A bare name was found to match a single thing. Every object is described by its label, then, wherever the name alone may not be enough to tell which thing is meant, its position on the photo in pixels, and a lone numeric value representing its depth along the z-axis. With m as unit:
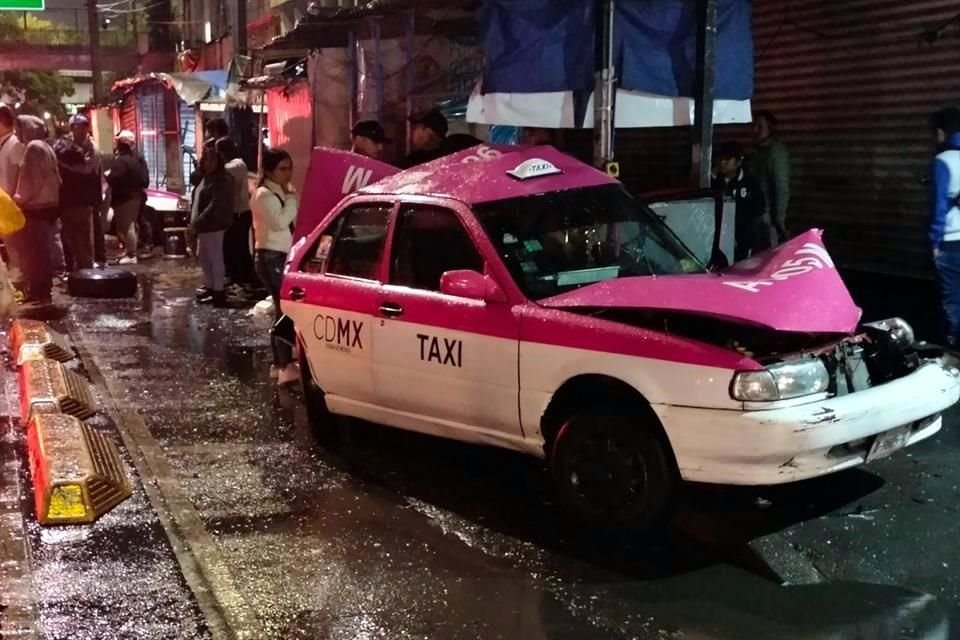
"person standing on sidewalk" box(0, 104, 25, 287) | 11.27
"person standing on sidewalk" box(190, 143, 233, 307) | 12.12
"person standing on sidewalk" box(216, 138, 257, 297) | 12.80
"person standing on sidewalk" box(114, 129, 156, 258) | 19.19
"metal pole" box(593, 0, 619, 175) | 8.23
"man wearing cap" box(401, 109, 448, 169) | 8.74
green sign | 17.28
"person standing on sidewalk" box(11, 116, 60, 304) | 11.81
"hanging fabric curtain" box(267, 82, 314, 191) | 13.24
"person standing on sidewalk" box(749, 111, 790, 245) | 9.76
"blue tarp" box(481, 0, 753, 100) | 8.53
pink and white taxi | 4.78
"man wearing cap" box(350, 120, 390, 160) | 9.09
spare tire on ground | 13.21
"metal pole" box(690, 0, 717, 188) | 8.48
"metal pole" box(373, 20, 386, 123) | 11.64
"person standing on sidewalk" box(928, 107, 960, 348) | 7.96
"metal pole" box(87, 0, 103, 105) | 33.47
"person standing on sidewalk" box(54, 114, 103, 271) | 13.51
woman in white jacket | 9.41
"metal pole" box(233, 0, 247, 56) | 18.31
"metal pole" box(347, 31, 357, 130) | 12.20
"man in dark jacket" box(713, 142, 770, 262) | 9.59
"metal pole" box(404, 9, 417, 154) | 11.16
